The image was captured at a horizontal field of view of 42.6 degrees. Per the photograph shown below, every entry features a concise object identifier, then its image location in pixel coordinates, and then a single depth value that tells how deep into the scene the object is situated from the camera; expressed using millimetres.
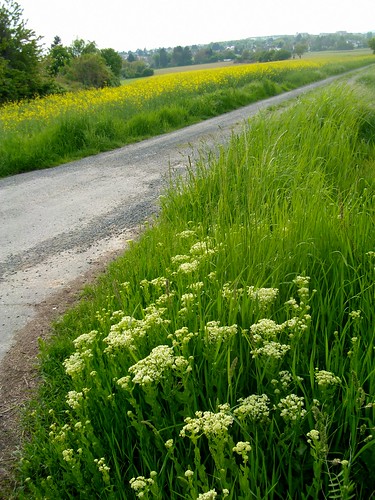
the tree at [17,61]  24438
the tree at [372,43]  91094
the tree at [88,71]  38031
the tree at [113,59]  55088
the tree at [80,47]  46594
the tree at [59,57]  40969
